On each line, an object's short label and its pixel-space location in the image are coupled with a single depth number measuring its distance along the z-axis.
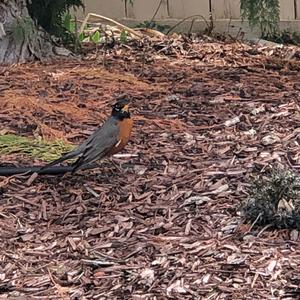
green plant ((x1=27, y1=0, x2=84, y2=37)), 7.75
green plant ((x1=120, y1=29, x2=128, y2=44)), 8.11
